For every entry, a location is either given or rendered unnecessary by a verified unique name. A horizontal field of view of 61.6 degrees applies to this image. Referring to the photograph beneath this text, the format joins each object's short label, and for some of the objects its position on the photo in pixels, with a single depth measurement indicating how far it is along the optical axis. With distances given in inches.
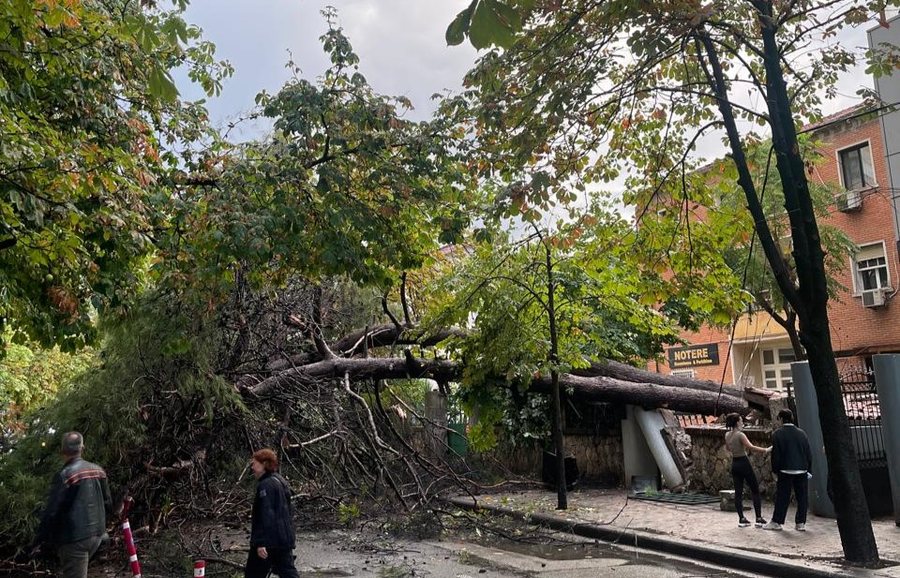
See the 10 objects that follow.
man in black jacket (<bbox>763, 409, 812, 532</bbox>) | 398.3
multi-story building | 998.4
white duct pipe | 575.5
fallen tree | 537.0
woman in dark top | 259.4
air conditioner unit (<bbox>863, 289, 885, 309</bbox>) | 998.4
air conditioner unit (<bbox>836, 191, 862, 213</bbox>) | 977.5
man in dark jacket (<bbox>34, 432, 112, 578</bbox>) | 259.8
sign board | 1328.7
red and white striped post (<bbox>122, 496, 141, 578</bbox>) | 284.8
